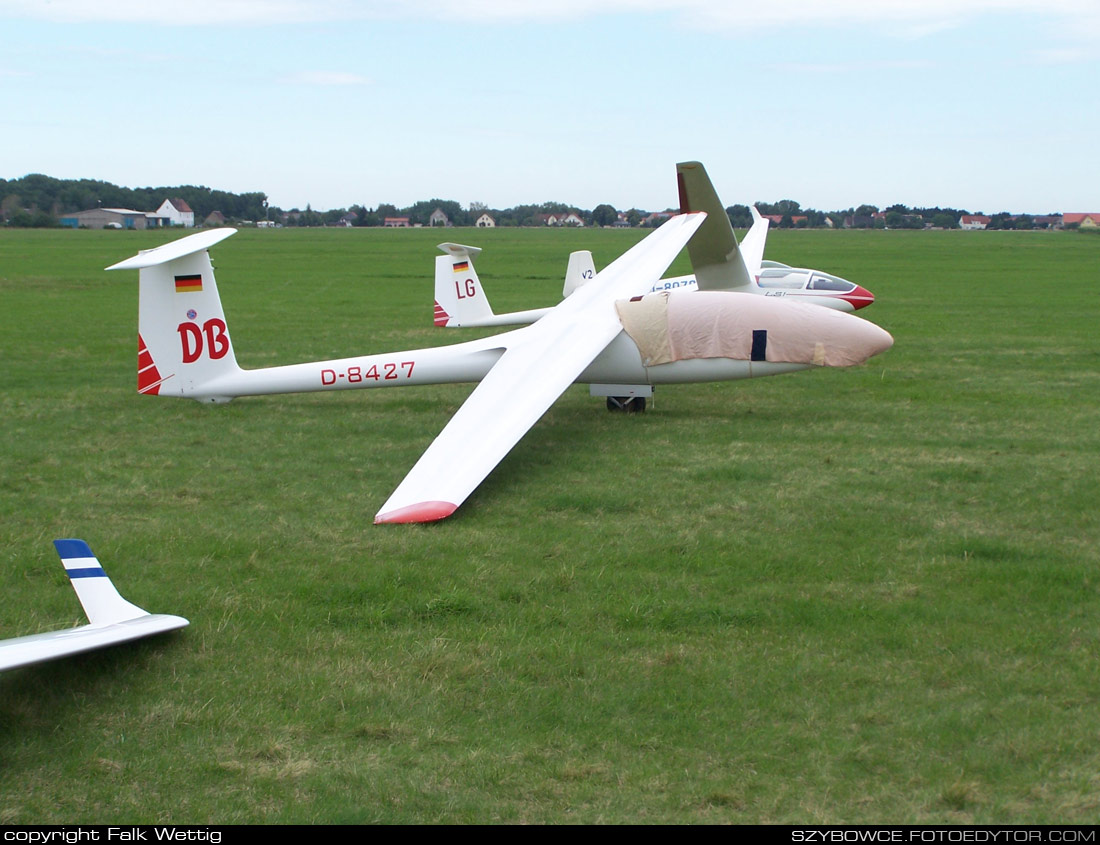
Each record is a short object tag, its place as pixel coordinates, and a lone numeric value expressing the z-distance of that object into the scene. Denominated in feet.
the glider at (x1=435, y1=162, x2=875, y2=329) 52.42
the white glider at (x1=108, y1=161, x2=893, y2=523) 39.45
